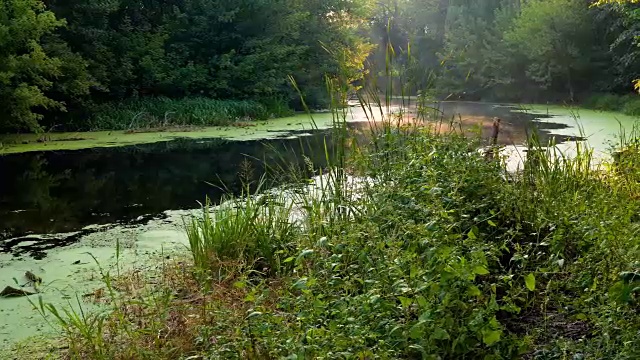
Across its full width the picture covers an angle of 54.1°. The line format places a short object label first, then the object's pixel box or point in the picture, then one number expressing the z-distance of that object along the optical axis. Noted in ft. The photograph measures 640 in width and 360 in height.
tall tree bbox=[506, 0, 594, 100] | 72.79
